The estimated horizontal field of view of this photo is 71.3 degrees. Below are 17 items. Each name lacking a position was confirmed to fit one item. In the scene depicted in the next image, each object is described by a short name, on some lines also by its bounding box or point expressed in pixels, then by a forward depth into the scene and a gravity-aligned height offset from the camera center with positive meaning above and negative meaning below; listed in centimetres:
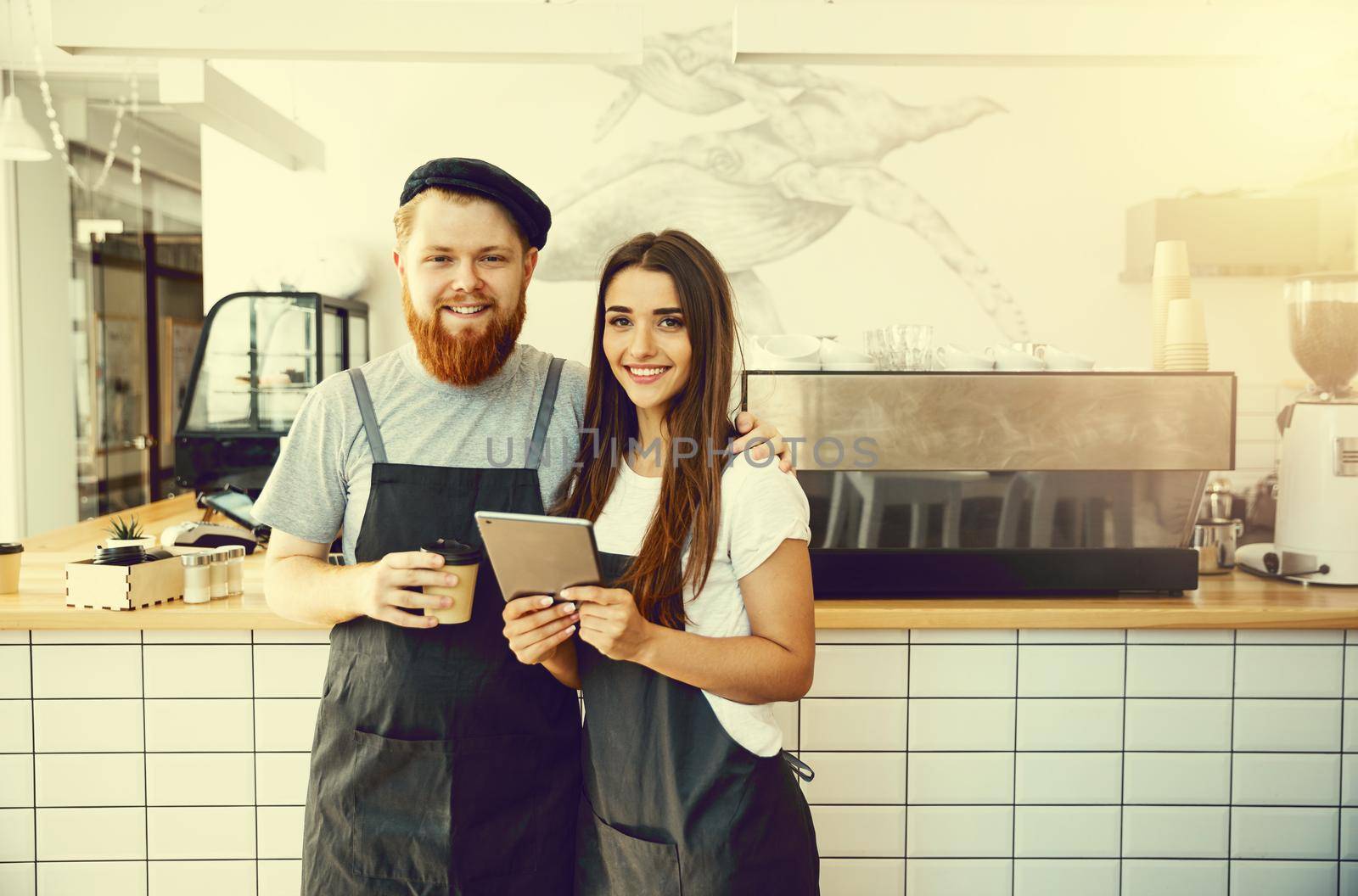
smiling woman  129 -31
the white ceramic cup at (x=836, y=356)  214 +11
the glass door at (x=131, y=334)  520 +37
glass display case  356 +8
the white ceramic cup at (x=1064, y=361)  216 +10
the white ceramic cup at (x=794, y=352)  212 +12
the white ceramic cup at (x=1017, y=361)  216 +10
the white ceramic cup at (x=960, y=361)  215 +10
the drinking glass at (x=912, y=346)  216 +13
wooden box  193 -39
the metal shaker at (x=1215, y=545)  240 -35
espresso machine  210 -15
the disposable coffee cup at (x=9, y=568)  207 -38
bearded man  144 -30
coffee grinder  225 -10
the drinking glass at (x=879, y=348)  219 +13
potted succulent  205 -32
